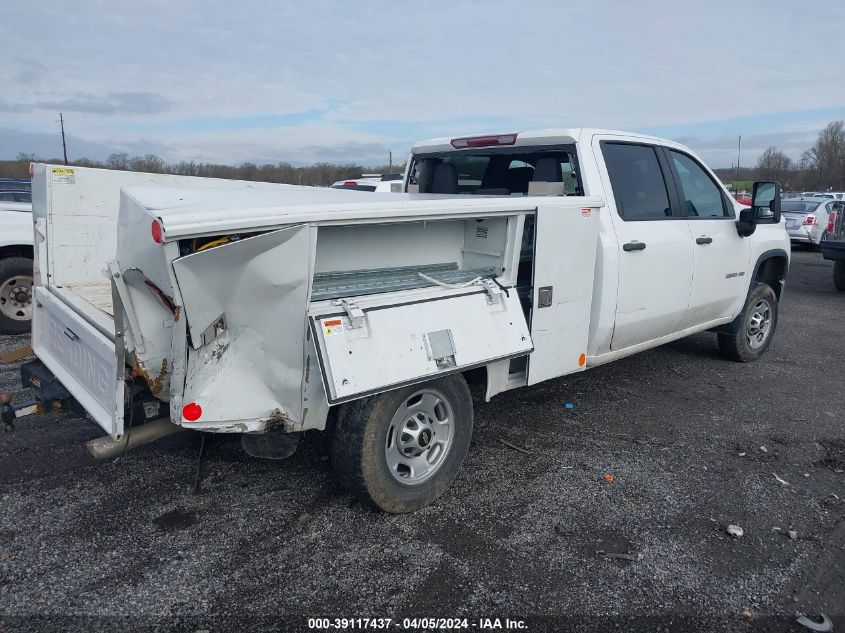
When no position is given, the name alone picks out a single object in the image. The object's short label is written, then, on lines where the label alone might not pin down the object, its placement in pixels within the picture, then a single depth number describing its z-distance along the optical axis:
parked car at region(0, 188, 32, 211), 9.11
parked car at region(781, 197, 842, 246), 17.06
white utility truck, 2.80
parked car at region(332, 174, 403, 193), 14.25
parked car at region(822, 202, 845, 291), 10.88
